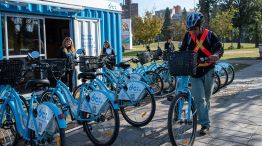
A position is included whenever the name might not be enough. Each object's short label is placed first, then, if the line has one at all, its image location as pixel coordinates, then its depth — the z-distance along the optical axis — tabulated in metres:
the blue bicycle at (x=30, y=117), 3.90
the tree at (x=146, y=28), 41.97
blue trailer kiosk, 8.76
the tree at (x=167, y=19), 84.90
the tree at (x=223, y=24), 42.31
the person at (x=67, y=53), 7.12
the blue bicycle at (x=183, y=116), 4.38
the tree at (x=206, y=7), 53.97
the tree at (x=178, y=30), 64.38
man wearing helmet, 4.96
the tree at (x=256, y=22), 46.97
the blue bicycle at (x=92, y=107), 4.66
